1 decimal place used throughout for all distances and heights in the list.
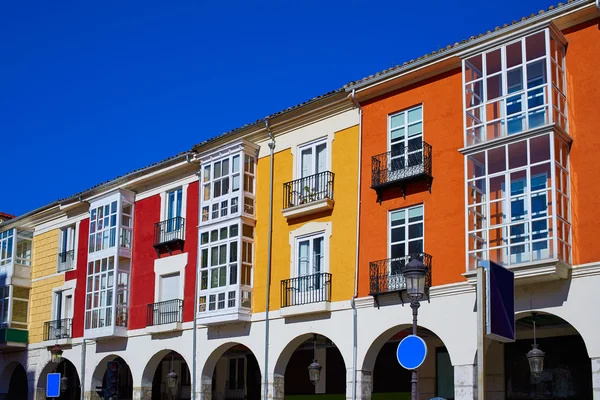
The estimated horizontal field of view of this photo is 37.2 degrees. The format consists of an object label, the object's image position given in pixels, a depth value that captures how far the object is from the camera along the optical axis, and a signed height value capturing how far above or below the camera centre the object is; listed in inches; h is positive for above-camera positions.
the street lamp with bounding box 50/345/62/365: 1136.8 +10.9
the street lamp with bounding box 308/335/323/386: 936.3 -4.7
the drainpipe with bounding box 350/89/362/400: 885.8 +66.9
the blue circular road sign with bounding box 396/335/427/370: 577.7 +10.2
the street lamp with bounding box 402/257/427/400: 623.5 +60.1
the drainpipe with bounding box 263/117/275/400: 980.6 +117.4
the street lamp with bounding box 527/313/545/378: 775.1 +8.3
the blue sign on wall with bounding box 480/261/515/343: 504.1 +38.0
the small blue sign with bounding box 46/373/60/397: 997.3 -24.8
